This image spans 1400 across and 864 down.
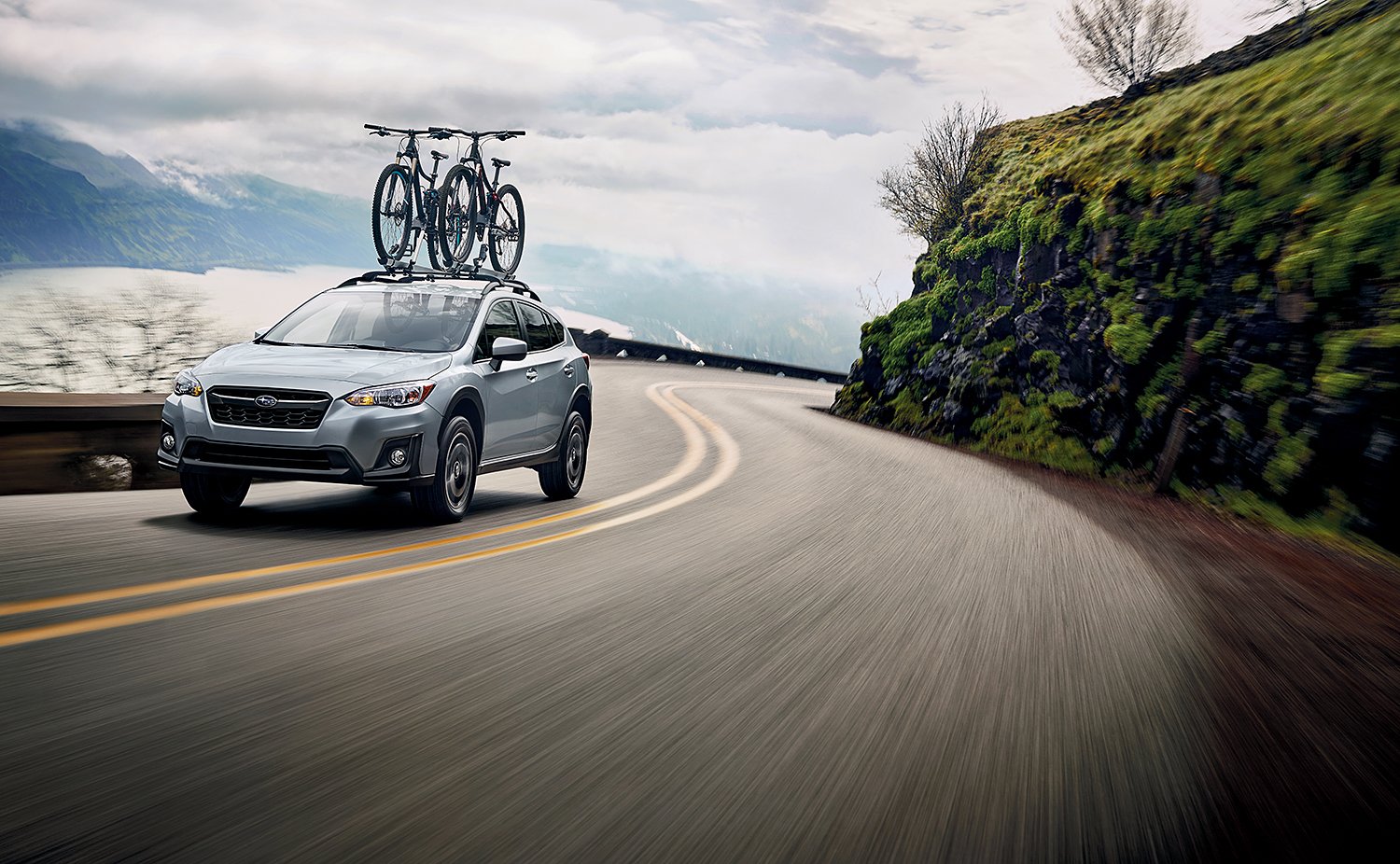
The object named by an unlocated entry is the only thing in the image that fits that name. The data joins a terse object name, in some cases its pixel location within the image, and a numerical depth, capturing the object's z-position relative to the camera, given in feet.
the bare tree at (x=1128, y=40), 90.94
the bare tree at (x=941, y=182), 107.14
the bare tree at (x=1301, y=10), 61.77
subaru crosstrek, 25.36
